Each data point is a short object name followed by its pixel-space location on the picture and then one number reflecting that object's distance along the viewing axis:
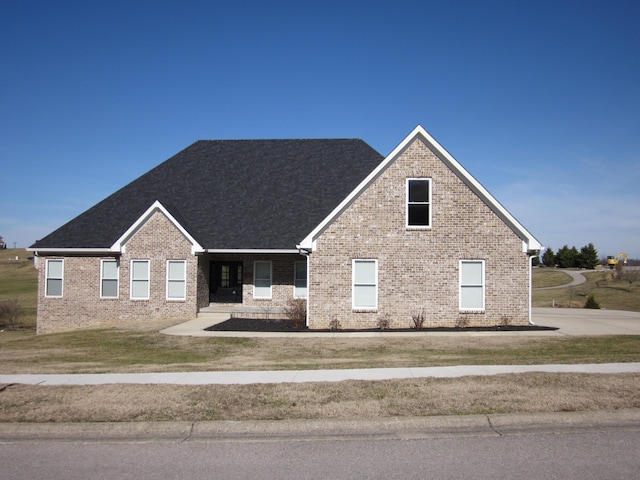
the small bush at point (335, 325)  18.48
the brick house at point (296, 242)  18.50
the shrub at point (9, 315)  29.84
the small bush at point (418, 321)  18.28
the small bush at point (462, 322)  18.38
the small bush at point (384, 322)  18.45
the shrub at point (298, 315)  18.91
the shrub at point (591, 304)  27.13
